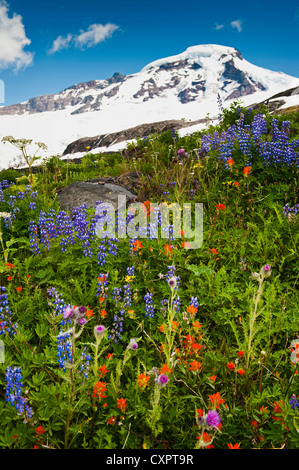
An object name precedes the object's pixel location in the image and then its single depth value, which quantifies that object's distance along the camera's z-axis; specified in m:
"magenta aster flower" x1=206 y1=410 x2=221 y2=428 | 1.46
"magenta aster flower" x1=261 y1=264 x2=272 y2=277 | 2.01
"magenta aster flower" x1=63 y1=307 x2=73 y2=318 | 1.73
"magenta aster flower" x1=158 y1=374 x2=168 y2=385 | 1.72
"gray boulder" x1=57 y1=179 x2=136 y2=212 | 6.08
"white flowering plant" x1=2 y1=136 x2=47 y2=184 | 6.31
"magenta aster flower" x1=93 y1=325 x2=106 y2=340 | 1.82
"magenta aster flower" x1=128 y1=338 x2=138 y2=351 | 2.11
